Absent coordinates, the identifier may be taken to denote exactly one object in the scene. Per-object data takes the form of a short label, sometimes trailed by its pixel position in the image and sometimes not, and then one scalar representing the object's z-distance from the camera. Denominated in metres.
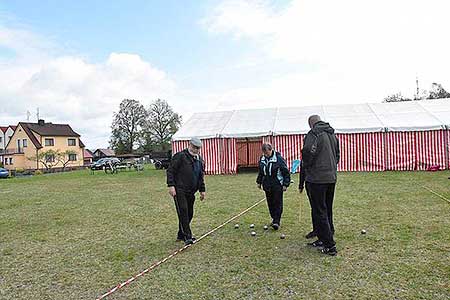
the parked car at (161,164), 29.47
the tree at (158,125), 52.22
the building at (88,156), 63.72
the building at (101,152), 73.38
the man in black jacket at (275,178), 6.50
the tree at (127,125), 52.28
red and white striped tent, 17.27
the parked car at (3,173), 33.17
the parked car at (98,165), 36.39
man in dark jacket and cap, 5.70
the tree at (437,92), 43.72
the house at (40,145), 50.00
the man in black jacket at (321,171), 4.95
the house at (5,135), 57.19
